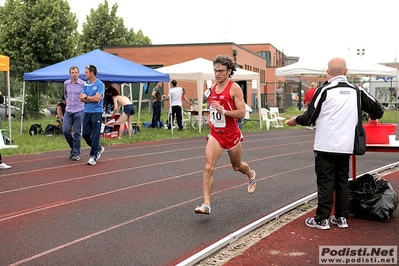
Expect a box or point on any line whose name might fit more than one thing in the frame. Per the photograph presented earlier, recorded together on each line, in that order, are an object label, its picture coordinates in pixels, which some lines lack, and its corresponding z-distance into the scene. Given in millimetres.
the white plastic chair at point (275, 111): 26328
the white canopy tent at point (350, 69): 25839
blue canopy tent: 19359
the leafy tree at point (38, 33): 33688
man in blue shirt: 11844
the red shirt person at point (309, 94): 22441
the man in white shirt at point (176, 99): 22445
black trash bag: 6656
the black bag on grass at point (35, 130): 20406
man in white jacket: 6266
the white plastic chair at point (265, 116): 24891
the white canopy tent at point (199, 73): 22000
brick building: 45062
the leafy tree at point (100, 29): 50938
